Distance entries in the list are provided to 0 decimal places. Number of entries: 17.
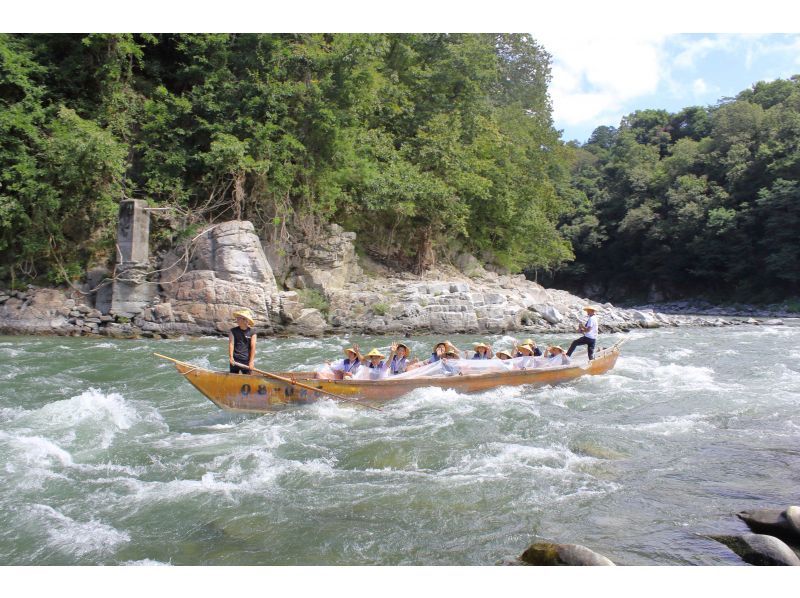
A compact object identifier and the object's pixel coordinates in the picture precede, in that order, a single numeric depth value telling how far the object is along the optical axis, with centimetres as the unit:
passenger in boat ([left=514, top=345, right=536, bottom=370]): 1116
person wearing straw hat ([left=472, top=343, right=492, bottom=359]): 1141
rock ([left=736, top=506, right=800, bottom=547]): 489
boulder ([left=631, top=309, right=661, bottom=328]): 2464
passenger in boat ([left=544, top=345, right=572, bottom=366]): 1154
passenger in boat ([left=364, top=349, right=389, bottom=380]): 1039
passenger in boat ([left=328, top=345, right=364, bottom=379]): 1044
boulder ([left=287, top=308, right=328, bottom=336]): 1856
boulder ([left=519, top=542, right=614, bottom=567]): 433
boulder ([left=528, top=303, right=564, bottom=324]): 2197
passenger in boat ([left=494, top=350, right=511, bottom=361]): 1159
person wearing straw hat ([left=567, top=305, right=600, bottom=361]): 1294
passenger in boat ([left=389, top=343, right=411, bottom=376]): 1063
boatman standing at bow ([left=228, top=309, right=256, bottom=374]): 932
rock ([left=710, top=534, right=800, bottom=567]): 446
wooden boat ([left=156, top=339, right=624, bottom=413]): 898
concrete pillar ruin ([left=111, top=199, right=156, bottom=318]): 1808
